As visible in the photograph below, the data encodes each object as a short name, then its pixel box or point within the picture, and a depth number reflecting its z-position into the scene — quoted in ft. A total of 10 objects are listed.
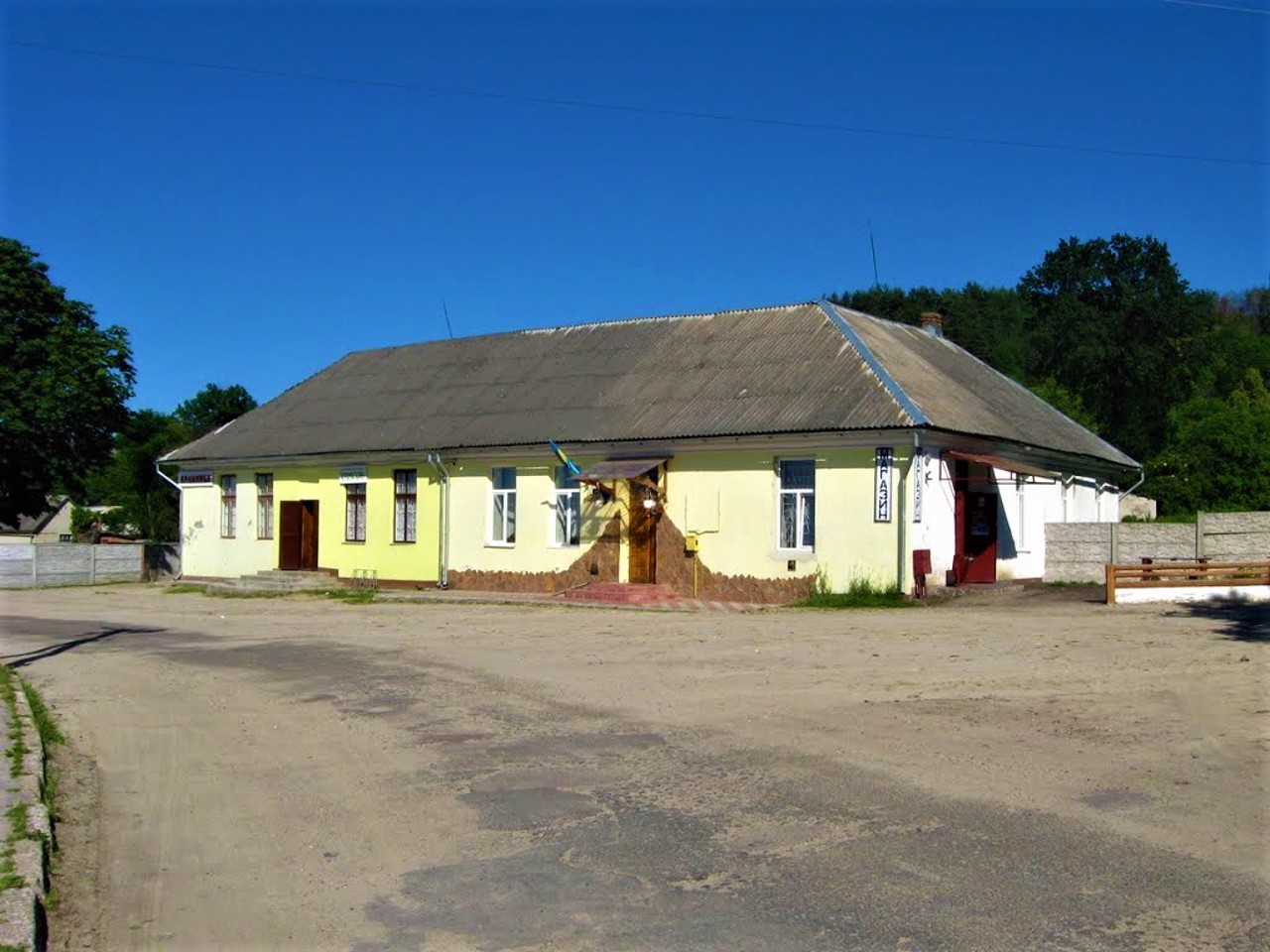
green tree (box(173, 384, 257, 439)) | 251.60
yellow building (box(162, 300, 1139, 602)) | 78.28
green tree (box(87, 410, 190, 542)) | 206.90
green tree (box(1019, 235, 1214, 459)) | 204.33
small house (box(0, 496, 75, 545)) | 229.45
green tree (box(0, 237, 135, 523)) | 121.49
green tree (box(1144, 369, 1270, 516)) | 126.31
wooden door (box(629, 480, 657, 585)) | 86.89
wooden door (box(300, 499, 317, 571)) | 109.60
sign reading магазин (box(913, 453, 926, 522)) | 74.69
